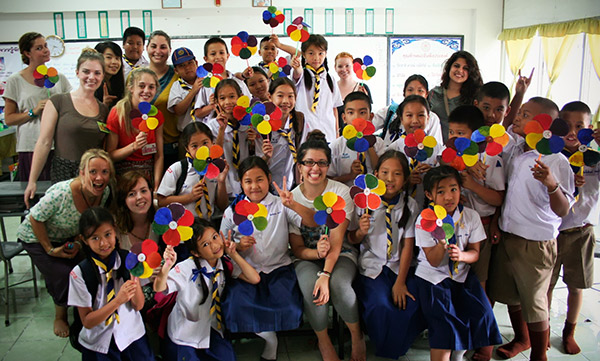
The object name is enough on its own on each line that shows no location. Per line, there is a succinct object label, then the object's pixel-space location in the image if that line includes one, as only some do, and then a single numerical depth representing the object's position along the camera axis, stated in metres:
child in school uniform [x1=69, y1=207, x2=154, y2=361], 2.08
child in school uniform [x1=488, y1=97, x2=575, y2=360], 2.33
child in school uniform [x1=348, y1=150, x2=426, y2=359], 2.34
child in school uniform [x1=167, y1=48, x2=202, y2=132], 3.14
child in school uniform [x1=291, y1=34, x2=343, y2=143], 3.43
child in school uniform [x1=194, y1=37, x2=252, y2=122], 3.14
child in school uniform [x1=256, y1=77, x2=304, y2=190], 3.02
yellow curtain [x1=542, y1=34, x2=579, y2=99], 6.09
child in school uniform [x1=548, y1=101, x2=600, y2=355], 2.51
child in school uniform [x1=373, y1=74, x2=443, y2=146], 2.97
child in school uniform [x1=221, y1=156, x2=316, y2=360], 2.35
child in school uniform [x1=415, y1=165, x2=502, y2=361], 2.26
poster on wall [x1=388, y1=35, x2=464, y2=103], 7.34
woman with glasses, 2.38
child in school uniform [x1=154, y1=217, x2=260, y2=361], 2.24
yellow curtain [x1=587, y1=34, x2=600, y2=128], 5.61
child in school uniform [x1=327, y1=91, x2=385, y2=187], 2.90
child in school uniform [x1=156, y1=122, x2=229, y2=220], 2.62
